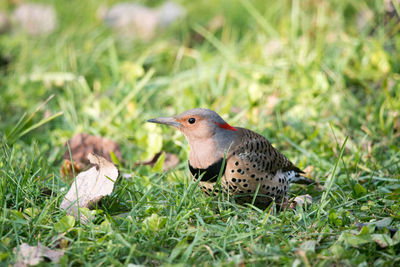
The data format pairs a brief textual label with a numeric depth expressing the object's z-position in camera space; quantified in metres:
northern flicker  6.79
